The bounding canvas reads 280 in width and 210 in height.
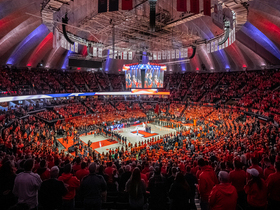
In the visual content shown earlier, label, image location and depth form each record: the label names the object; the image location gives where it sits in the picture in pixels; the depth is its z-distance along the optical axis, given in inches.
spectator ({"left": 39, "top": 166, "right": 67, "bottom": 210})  119.2
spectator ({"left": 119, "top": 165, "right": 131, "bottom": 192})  179.2
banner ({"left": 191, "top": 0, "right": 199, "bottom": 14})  350.3
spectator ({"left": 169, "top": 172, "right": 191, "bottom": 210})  124.7
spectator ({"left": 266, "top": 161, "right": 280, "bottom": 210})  135.2
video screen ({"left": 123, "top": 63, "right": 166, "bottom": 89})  913.5
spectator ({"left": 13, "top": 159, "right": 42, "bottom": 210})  124.3
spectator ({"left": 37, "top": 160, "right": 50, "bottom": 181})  161.3
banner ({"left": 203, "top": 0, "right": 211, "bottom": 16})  355.3
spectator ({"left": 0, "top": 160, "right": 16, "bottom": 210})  147.0
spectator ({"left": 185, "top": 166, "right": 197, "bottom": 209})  167.6
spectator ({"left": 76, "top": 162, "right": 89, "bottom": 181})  176.0
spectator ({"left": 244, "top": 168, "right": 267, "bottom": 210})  128.2
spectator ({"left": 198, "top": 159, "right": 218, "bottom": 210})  144.5
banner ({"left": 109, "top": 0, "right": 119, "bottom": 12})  362.0
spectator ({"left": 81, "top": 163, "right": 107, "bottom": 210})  131.3
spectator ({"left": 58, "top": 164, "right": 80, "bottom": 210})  144.2
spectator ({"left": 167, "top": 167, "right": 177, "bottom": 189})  185.9
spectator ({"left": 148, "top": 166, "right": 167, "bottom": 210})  137.3
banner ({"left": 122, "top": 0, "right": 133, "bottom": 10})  335.6
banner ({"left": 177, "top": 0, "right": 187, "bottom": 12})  341.7
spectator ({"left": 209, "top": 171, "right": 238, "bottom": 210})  108.3
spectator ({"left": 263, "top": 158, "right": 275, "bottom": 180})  169.0
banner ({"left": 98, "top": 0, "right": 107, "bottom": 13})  371.6
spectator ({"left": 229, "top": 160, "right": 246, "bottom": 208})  158.6
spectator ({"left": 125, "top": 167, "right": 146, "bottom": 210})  130.1
